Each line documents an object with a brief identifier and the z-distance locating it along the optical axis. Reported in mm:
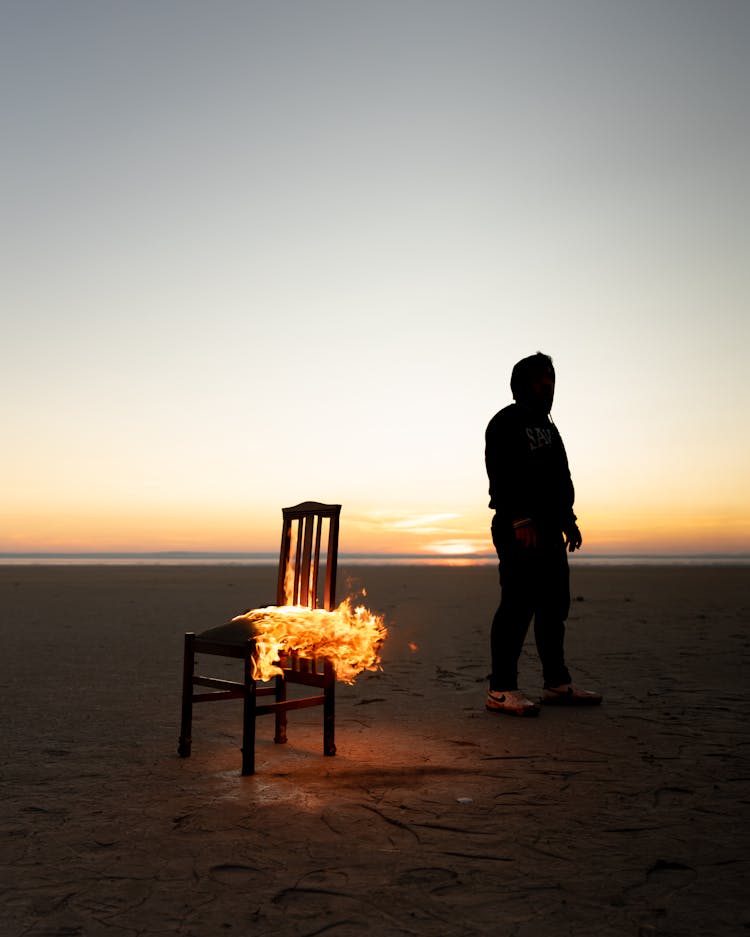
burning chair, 4355
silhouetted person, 5793
